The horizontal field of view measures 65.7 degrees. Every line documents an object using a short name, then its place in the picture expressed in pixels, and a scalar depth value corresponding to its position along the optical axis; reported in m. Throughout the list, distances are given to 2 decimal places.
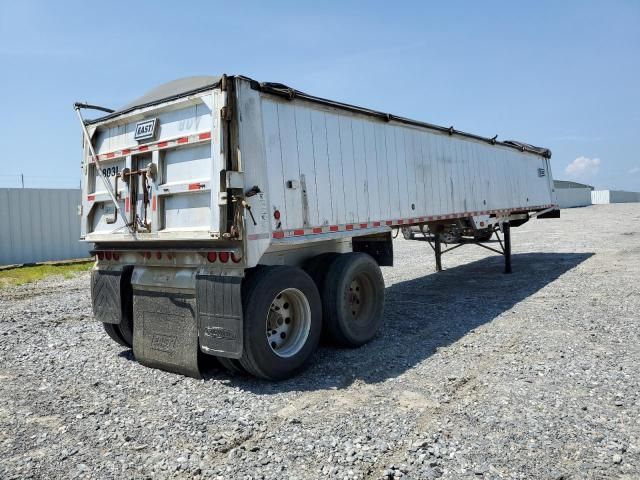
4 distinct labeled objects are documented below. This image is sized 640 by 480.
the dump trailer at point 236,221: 4.94
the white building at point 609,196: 73.25
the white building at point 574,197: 57.44
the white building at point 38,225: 16.23
